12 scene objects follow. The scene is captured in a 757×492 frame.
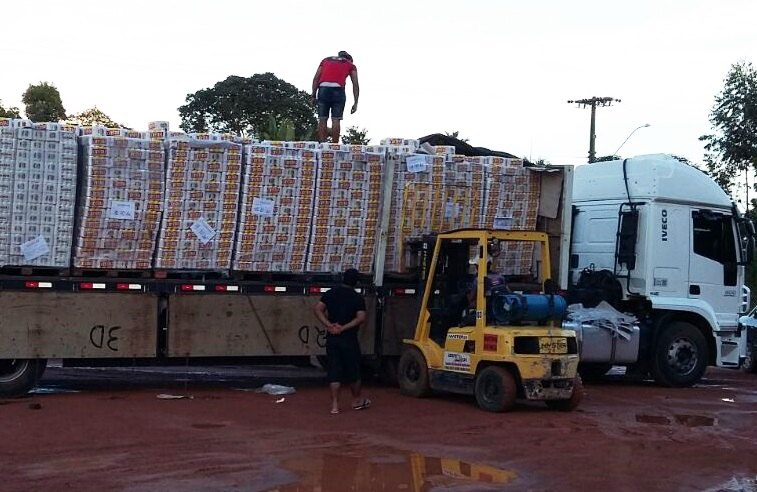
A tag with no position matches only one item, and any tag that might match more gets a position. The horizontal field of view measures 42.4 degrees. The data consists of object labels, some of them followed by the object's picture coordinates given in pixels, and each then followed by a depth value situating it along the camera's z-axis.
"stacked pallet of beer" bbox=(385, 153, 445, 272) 13.35
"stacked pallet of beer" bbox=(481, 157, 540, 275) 13.92
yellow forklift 11.51
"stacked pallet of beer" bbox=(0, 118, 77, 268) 11.50
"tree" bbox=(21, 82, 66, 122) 36.41
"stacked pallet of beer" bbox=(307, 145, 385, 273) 13.04
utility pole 50.03
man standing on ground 11.55
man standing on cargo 14.86
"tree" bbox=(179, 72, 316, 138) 42.97
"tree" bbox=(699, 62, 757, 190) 31.33
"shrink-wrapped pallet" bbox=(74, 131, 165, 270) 11.88
